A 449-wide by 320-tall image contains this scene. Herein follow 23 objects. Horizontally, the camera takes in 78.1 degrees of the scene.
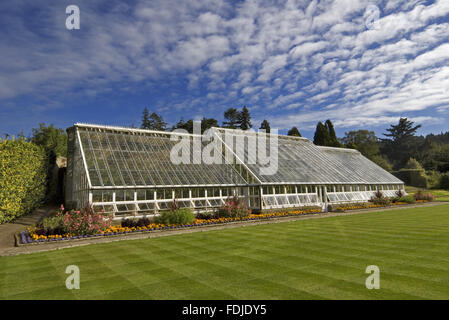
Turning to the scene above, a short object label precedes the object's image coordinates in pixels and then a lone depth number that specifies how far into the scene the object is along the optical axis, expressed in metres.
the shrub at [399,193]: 33.47
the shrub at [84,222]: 13.60
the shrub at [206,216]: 18.89
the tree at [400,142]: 92.50
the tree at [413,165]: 61.60
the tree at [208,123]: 61.39
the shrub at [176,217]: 16.67
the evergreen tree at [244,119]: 65.88
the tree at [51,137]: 44.25
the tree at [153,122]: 71.31
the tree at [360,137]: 87.62
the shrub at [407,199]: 31.58
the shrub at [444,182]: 49.38
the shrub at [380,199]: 29.53
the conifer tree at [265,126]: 65.25
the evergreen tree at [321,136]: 58.25
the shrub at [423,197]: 33.22
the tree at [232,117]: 66.12
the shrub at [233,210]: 19.22
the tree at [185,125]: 60.42
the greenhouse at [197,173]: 18.36
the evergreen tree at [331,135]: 57.64
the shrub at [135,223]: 15.75
